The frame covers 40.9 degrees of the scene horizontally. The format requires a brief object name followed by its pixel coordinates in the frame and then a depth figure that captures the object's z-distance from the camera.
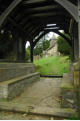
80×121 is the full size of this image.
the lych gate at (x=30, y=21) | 4.16
